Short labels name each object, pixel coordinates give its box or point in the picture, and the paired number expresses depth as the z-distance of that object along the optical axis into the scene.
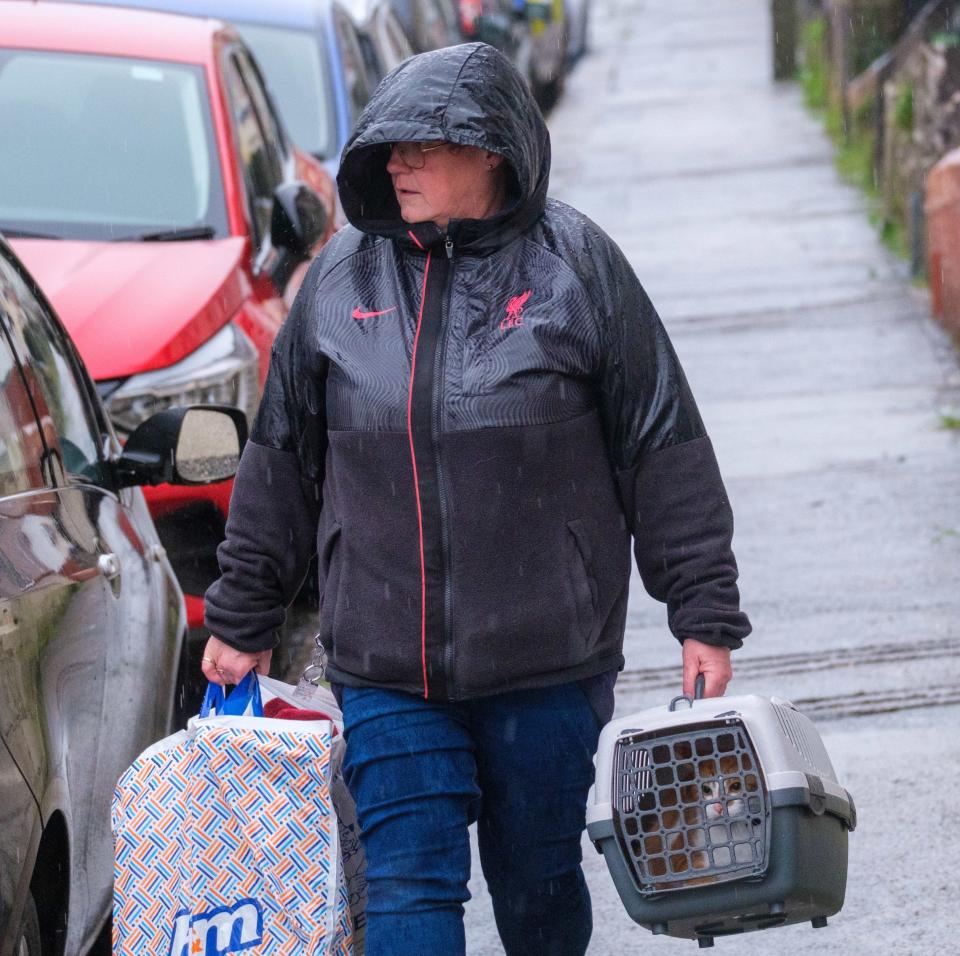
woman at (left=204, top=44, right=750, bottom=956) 6.15
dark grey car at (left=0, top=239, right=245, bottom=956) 5.96
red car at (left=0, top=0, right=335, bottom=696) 11.41
